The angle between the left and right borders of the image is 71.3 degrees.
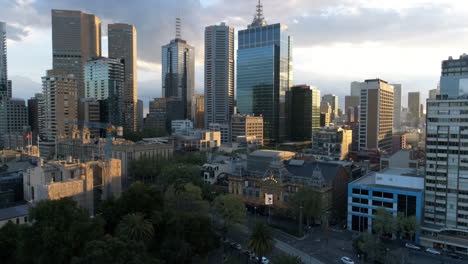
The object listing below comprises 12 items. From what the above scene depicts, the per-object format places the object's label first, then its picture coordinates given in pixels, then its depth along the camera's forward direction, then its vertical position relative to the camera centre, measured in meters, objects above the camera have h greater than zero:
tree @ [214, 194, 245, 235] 69.62 -19.75
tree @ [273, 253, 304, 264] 44.72 -19.37
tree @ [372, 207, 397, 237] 66.12 -20.78
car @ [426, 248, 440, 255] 63.33 -25.44
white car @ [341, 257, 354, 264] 58.54 -25.33
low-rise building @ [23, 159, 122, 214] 72.56 -15.03
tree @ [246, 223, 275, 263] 53.38 -19.95
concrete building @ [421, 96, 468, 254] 65.88 -11.10
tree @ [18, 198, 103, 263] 47.25 -17.25
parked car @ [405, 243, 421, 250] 65.62 -25.44
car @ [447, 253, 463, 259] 61.75 -25.57
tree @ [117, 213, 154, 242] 54.59 -18.54
